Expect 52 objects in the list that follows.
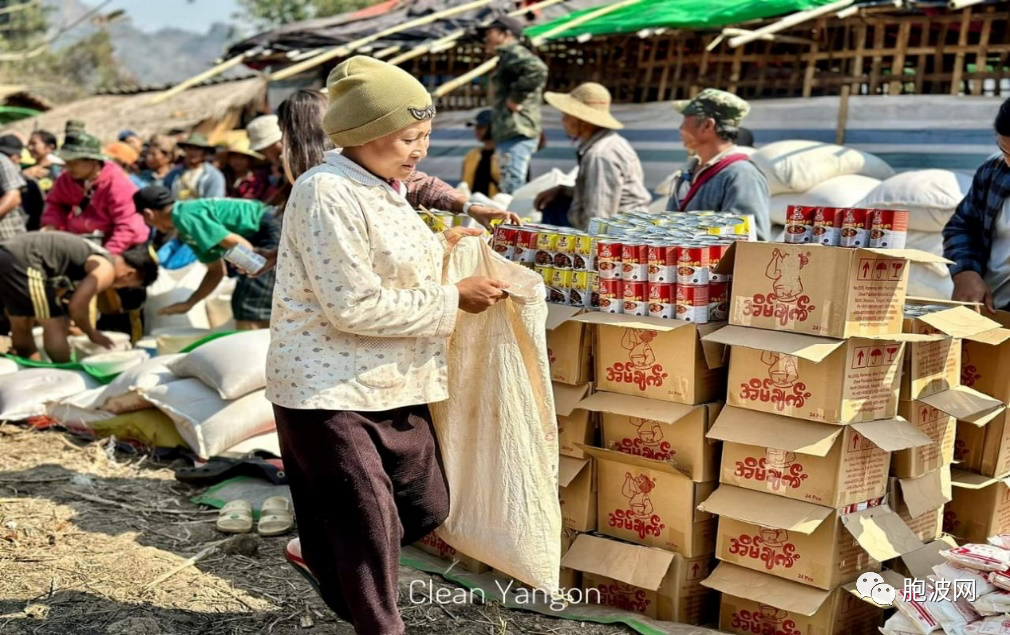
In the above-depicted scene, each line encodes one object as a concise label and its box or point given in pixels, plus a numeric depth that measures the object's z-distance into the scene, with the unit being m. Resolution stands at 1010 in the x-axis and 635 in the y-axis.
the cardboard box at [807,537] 2.74
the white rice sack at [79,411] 5.12
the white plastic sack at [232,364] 4.68
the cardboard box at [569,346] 3.15
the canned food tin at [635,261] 3.02
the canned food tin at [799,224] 2.85
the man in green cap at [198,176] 9.16
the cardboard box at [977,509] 3.15
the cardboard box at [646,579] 3.01
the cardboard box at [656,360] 2.91
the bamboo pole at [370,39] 10.12
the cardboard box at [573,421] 3.17
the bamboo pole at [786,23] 6.93
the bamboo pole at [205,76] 10.06
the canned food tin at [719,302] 2.96
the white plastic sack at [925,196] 5.62
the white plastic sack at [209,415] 4.66
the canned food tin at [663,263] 2.97
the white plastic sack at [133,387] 4.94
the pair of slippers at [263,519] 3.82
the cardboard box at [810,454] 2.70
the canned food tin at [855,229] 2.74
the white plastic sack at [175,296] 6.55
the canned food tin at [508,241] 3.34
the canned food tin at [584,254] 3.21
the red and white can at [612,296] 3.10
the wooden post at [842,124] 7.25
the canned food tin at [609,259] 3.08
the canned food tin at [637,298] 3.04
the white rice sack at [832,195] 6.23
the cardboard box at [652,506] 2.99
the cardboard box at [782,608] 2.82
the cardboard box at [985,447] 3.12
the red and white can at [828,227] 2.78
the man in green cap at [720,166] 4.23
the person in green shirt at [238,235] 5.19
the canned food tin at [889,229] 2.70
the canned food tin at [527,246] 3.31
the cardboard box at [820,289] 2.66
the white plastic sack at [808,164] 6.41
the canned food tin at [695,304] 2.92
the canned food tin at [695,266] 2.92
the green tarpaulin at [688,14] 7.75
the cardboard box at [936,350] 2.83
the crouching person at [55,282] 6.06
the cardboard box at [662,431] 2.94
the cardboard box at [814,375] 2.67
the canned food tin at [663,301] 2.98
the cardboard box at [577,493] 3.17
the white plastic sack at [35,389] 5.27
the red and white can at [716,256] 2.94
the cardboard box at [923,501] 2.88
